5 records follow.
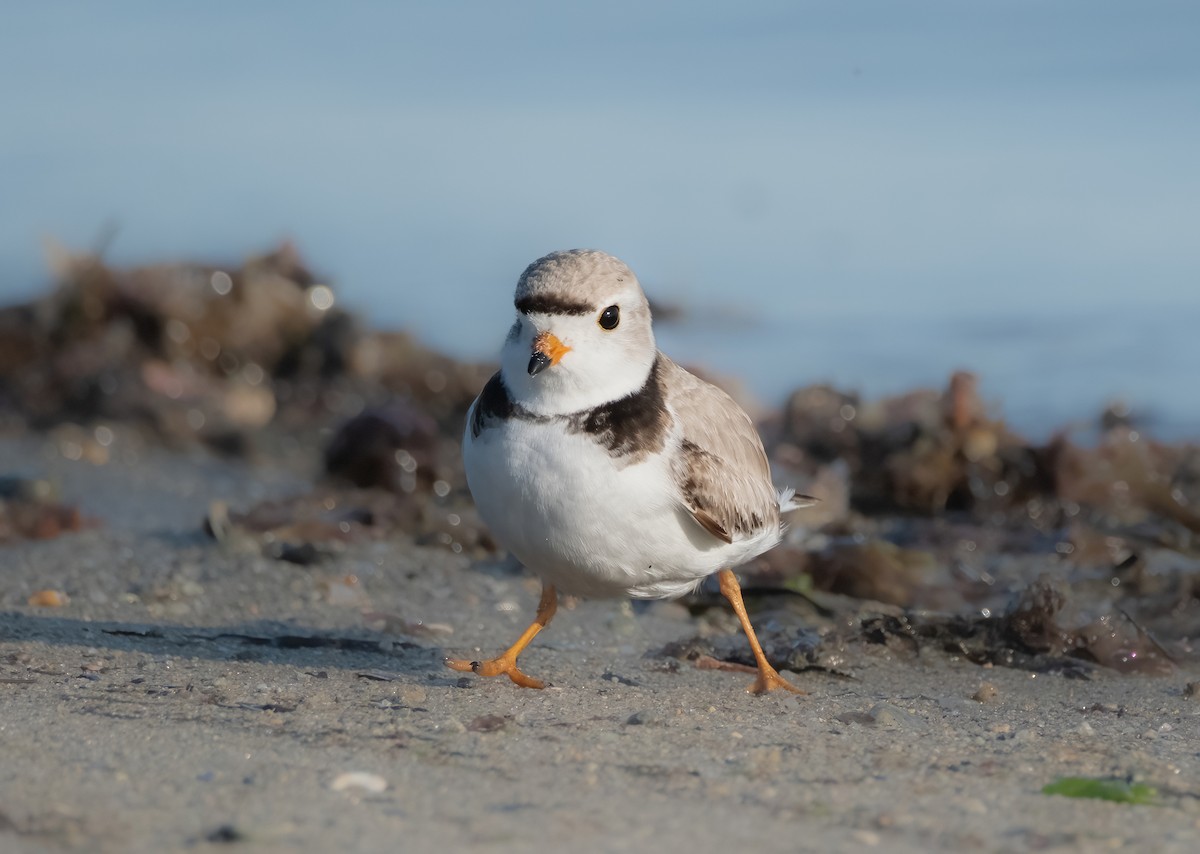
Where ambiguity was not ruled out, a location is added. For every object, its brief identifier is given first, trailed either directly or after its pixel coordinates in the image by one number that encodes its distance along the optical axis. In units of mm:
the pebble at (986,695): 8187
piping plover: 7523
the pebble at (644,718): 7145
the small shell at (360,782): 5781
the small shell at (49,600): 9500
